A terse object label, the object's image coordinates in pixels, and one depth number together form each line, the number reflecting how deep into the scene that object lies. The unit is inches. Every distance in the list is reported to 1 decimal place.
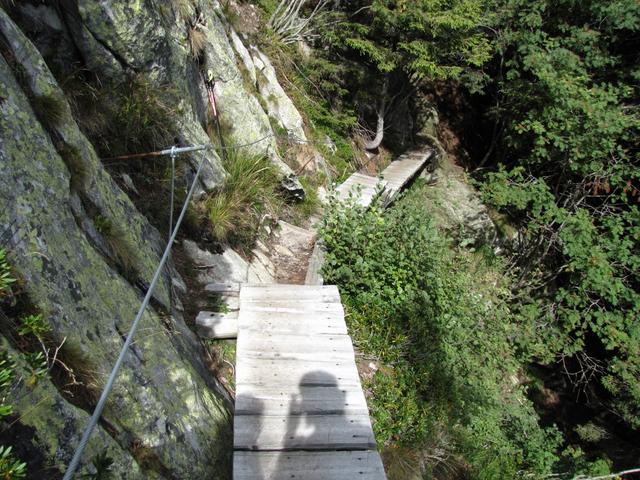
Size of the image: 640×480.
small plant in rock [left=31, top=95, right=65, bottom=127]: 103.3
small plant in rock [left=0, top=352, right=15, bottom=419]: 61.8
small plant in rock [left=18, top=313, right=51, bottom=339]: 74.8
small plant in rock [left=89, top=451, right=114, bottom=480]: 74.0
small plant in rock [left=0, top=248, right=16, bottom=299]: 72.6
